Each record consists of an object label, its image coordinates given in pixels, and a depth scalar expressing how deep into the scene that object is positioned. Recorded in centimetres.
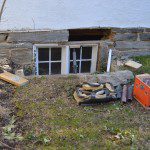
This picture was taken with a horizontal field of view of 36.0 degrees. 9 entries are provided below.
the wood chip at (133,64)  381
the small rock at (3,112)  279
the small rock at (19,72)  355
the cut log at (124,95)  309
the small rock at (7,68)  357
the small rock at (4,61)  369
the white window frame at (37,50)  385
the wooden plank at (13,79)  328
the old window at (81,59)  401
